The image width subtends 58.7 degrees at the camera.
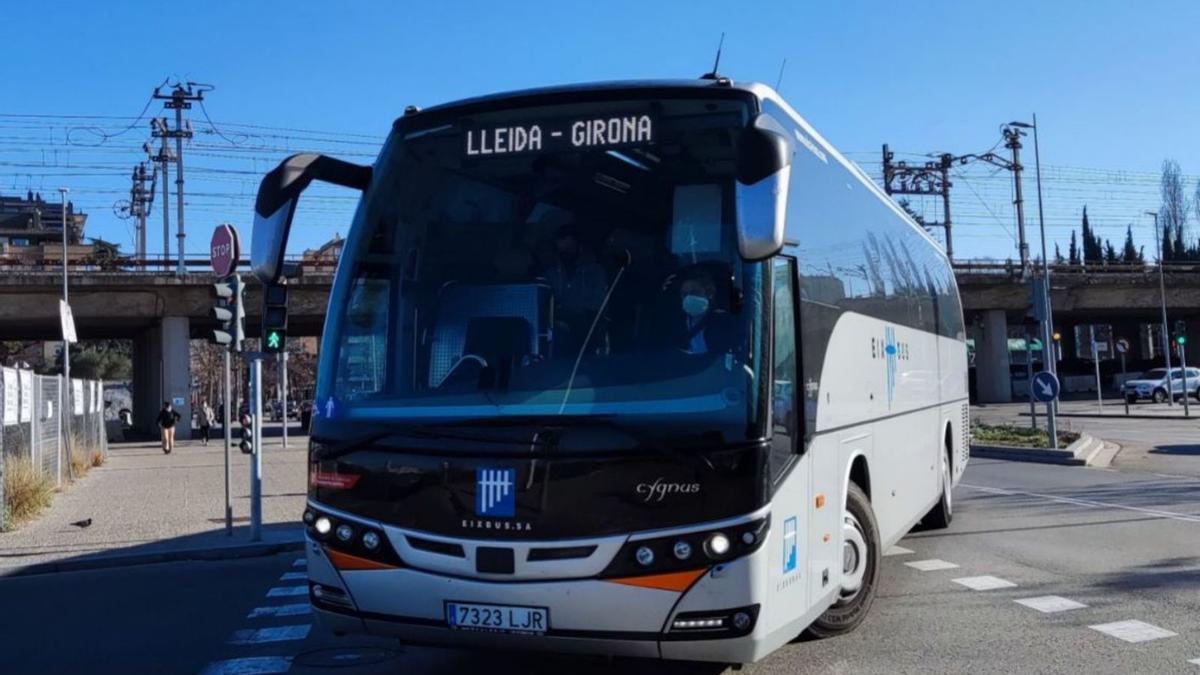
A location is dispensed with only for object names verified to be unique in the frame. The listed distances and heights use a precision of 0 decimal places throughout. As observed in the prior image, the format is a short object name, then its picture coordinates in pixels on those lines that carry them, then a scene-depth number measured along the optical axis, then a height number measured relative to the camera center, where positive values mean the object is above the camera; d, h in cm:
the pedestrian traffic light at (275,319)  1097 +88
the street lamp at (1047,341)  2300 +78
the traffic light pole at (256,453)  1248 -63
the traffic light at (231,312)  1304 +109
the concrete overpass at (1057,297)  5459 +399
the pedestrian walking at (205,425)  4091 -90
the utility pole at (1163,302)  5035 +320
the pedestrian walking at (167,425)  3394 -70
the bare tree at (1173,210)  10719 +1618
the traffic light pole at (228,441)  1313 -50
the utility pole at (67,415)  2211 -19
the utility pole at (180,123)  4728 +1276
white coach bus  477 +4
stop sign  1303 +184
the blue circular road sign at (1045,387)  2220 -28
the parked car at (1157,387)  5082 -79
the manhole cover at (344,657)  687 -171
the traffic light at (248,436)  1280 -44
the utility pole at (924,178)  5456 +1058
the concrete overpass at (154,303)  4106 +400
